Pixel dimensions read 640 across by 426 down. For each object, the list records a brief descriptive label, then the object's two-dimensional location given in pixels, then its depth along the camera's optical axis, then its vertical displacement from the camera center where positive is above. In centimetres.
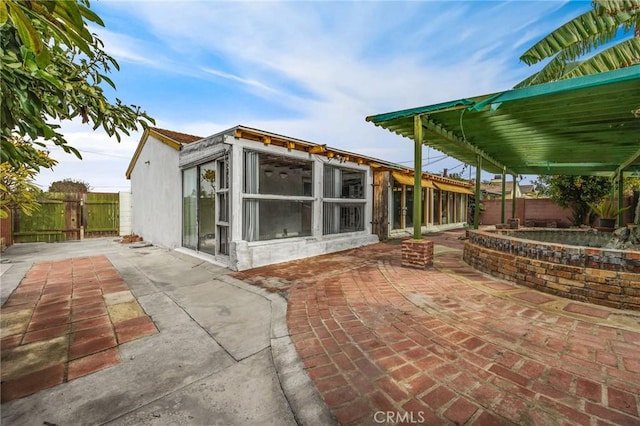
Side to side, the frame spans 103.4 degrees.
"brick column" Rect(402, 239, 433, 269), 545 -100
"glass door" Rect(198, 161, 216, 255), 712 -6
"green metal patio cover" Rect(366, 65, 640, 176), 385 +182
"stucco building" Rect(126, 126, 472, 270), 625 +35
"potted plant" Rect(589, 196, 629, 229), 910 -17
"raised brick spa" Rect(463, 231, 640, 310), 331 -91
